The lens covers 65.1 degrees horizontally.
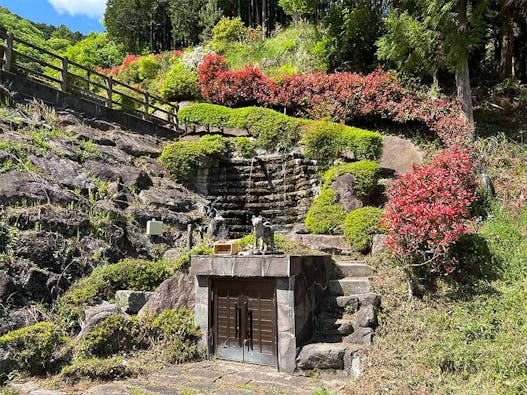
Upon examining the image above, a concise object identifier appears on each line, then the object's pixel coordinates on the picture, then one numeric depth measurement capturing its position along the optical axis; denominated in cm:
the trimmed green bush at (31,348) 570
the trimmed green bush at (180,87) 1936
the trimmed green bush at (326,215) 1048
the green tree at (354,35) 1908
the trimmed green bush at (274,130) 1395
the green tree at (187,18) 3269
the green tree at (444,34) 1245
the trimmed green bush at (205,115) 1566
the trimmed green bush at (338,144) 1298
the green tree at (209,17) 3059
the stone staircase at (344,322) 586
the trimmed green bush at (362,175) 1105
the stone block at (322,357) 584
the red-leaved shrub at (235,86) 1753
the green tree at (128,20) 3553
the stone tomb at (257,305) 624
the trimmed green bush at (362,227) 907
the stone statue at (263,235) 682
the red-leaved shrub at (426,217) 661
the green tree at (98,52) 3469
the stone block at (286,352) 606
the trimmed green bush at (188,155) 1359
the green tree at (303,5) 2062
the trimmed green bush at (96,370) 554
